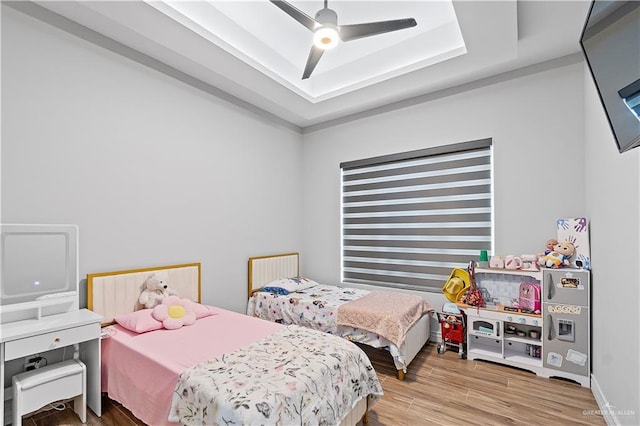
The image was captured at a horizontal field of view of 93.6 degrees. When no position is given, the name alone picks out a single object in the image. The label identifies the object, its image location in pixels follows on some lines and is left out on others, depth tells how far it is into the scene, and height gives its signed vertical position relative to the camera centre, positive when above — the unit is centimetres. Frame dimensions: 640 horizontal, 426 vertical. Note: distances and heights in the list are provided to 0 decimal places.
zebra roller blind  346 -1
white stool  190 -115
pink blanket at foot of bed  279 -100
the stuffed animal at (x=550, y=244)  291 -30
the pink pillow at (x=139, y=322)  242 -89
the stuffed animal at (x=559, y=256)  279 -40
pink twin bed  154 -95
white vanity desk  183 -82
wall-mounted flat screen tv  121 +70
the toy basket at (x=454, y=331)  320 -127
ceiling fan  213 +140
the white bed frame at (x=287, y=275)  290 -89
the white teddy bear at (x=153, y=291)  276 -73
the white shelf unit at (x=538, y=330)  264 -116
